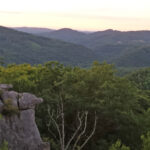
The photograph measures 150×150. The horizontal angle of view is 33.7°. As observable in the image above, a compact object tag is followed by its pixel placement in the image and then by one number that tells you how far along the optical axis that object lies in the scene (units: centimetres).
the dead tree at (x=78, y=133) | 3134
